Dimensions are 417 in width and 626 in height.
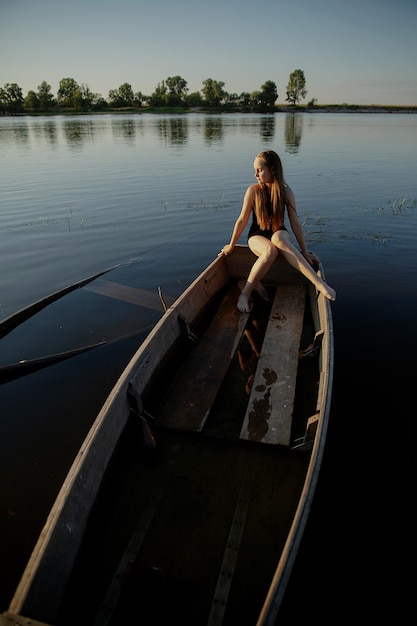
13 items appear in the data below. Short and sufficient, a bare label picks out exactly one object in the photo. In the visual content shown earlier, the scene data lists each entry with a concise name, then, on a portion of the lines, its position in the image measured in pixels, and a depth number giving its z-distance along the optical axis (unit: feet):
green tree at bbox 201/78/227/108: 448.24
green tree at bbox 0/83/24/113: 415.62
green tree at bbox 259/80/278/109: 426.92
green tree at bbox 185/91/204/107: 437.99
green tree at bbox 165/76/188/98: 494.59
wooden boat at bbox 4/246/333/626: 7.82
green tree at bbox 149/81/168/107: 422.82
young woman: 18.48
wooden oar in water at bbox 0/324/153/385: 17.01
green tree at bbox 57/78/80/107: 414.62
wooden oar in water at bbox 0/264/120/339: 20.73
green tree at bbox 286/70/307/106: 494.18
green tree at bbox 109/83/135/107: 424.95
